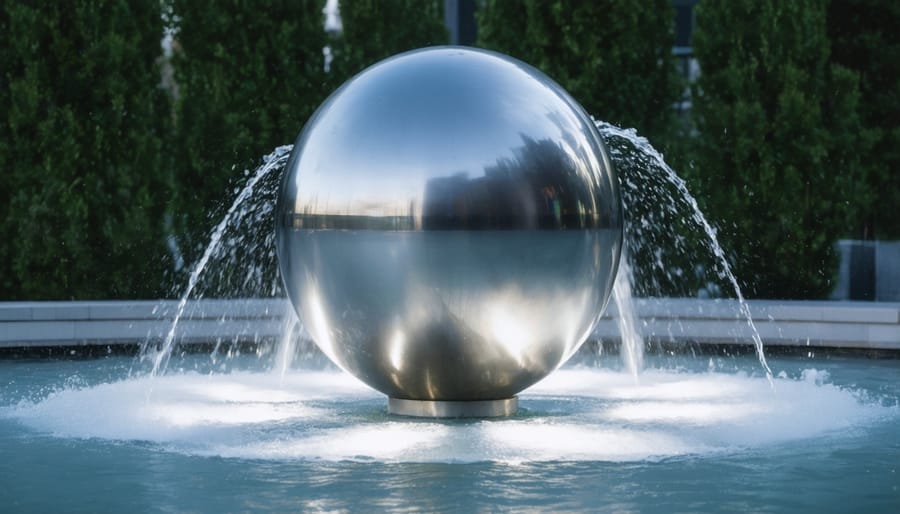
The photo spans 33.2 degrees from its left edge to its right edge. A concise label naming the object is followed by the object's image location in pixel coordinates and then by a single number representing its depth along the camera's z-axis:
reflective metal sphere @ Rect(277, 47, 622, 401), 9.62
